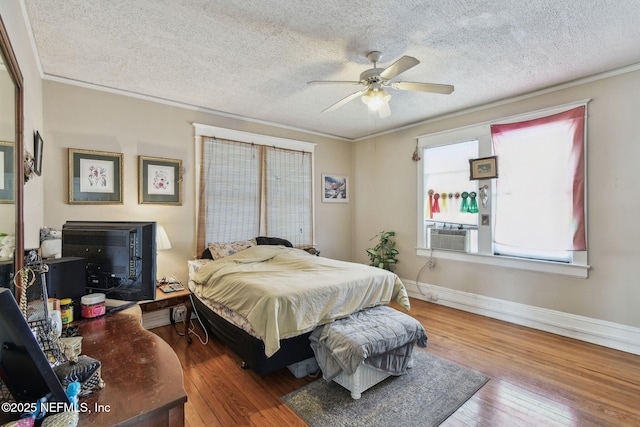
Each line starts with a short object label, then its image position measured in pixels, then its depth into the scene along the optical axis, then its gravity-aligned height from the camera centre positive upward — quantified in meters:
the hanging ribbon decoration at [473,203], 3.81 +0.11
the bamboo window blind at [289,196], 4.36 +0.25
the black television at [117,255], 1.55 -0.23
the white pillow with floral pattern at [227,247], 3.57 -0.45
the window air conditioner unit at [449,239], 3.88 -0.38
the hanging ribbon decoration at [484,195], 3.69 +0.21
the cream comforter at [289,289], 2.18 -0.66
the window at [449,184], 3.92 +0.39
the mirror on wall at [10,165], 1.19 +0.20
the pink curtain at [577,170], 3.00 +0.43
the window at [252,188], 3.82 +0.35
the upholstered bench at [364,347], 2.07 -1.00
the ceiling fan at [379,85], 2.31 +1.04
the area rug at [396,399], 1.91 -1.33
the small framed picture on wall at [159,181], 3.35 +0.37
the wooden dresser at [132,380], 0.84 -0.56
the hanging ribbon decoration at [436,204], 4.23 +0.11
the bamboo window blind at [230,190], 3.82 +0.29
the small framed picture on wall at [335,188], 5.09 +0.42
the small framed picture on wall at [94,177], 2.97 +0.36
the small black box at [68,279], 1.49 -0.35
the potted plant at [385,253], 4.67 -0.66
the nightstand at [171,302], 2.64 -0.83
